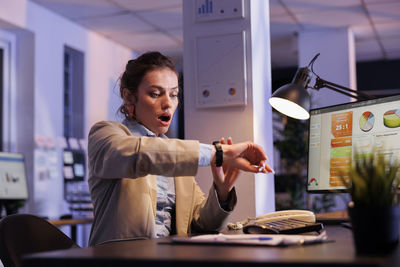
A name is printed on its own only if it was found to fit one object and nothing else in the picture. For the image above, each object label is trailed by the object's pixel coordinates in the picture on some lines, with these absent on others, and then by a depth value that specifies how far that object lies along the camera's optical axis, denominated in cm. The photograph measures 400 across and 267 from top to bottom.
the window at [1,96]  529
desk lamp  204
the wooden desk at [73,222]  424
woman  145
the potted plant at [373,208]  96
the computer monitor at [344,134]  190
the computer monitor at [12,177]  429
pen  115
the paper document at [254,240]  108
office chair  148
